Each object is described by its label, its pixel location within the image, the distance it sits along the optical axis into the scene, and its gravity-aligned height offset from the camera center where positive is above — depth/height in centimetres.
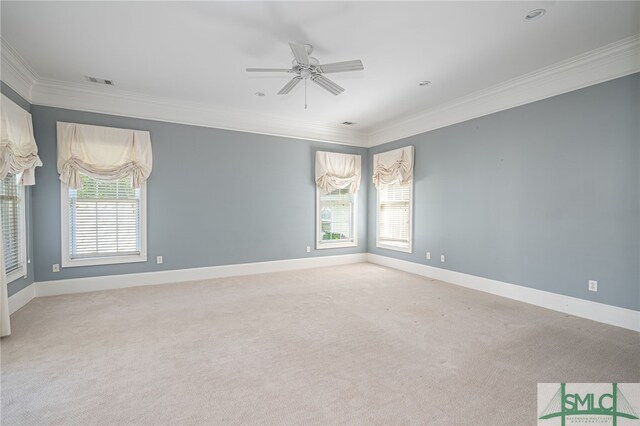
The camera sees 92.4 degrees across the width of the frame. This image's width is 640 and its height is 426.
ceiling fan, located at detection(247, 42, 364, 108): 280 +140
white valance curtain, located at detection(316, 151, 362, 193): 611 +76
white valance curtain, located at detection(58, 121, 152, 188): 416 +79
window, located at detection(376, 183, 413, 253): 581 -18
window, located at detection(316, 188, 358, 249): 628 -24
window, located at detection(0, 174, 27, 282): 347 -21
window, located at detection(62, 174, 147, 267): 430 -21
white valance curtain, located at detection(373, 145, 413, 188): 564 +79
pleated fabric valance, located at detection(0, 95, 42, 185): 313 +72
